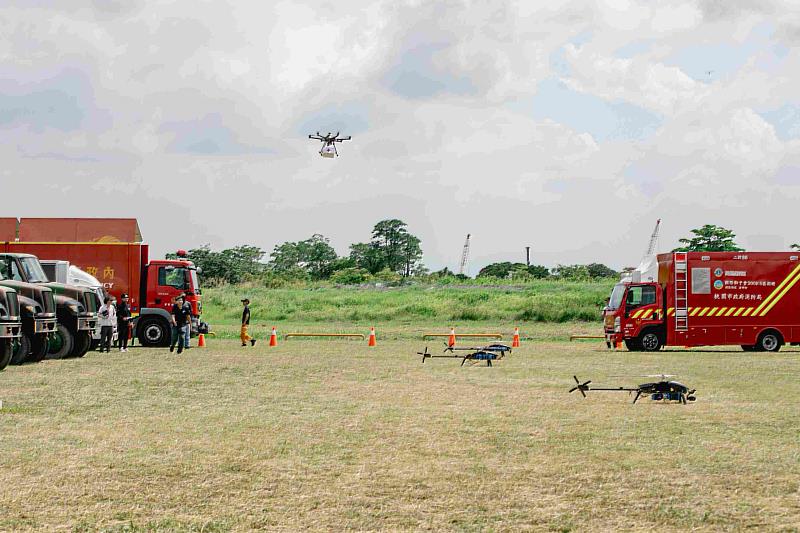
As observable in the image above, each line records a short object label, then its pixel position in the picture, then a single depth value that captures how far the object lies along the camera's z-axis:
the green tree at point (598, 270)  119.56
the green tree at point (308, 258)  120.19
